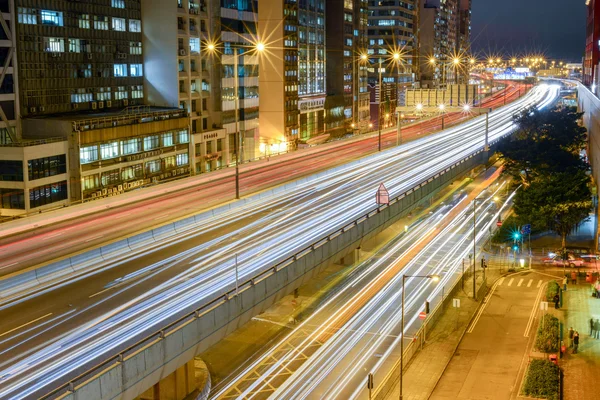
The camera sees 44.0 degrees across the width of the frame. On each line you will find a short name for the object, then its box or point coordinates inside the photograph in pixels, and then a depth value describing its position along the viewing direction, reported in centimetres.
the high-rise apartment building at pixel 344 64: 11775
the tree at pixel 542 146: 6800
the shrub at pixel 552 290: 4397
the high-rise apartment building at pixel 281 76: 9275
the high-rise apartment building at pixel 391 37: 15288
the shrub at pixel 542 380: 3089
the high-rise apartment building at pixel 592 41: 11231
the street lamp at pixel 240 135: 8105
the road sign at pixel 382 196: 3847
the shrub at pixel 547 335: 3606
